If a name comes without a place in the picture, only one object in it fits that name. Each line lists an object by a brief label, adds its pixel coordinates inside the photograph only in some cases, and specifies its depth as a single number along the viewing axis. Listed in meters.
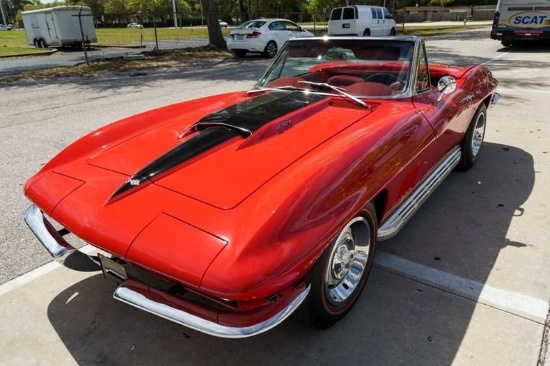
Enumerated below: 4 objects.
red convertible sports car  1.80
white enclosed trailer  20.92
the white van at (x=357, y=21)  21.12
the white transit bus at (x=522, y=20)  15.49
